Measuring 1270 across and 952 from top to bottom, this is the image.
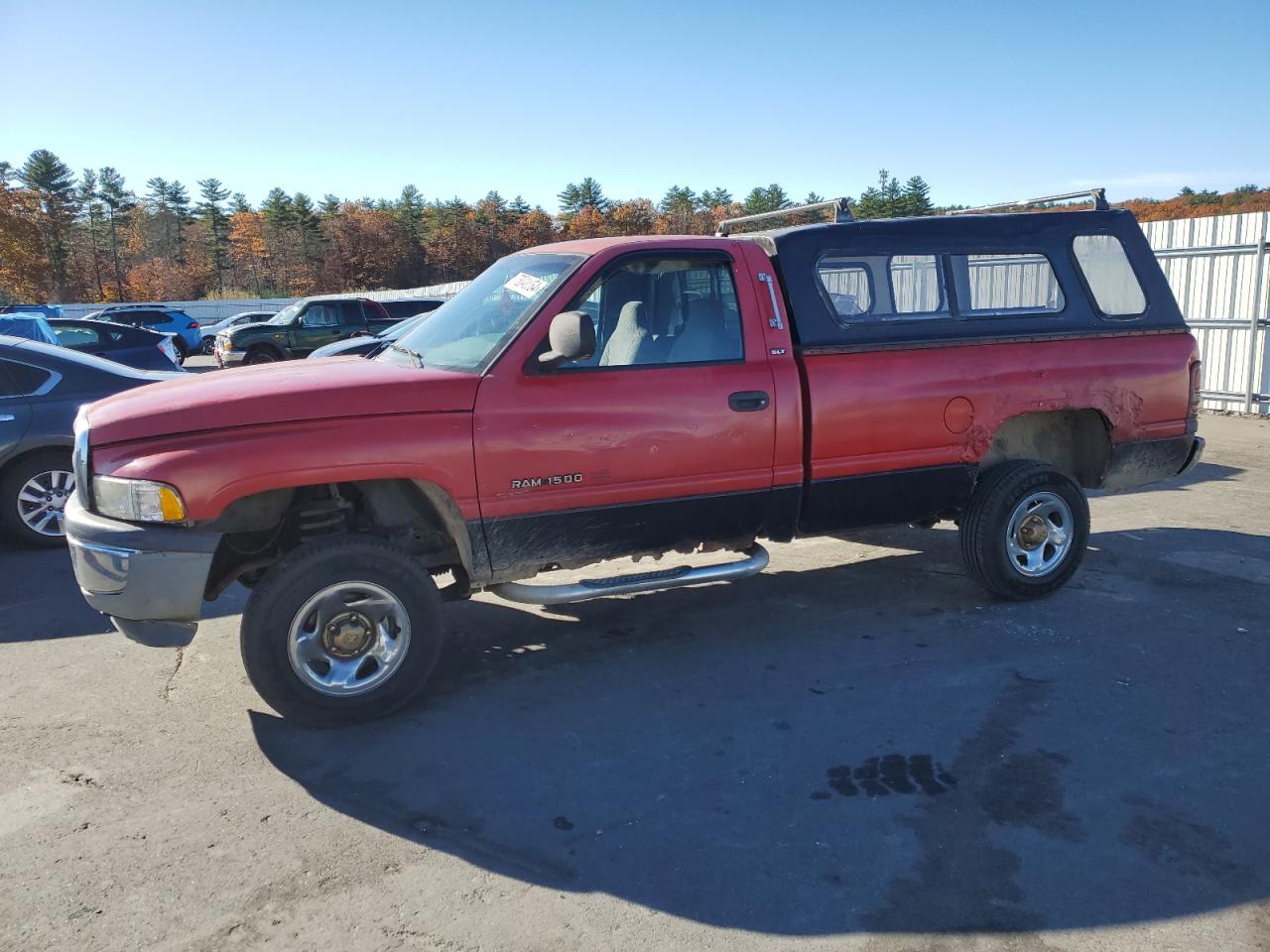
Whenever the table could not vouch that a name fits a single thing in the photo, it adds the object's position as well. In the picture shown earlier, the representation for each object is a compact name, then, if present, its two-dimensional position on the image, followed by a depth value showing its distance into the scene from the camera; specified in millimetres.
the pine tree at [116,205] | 73938
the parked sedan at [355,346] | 11079
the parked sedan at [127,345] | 11469
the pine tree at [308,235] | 73625
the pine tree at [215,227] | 77812
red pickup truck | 3943
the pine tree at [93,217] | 71500
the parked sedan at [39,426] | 6977
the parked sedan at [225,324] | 28595
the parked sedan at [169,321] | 27973
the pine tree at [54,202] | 65688
